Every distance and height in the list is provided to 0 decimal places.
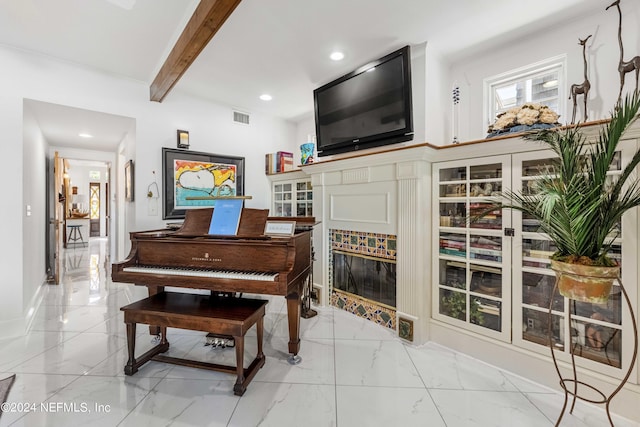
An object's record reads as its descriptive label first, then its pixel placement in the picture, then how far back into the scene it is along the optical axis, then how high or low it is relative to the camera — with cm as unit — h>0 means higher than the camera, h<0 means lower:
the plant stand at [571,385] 124 -113
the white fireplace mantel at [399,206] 234 +5
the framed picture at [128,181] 338 +44
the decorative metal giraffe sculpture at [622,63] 170 +94
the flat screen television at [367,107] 237 +104
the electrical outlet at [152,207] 325 +8
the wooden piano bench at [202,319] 171 -69
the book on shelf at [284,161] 399 +77
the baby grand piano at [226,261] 188 -37
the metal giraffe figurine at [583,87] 189 +88
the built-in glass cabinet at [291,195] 374 +26
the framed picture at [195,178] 335 +47
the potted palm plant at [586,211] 123 +0
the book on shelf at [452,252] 226 -35
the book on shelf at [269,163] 408 +76
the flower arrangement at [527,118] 188 +66
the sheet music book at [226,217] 216 -3
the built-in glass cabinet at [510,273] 165 -47
